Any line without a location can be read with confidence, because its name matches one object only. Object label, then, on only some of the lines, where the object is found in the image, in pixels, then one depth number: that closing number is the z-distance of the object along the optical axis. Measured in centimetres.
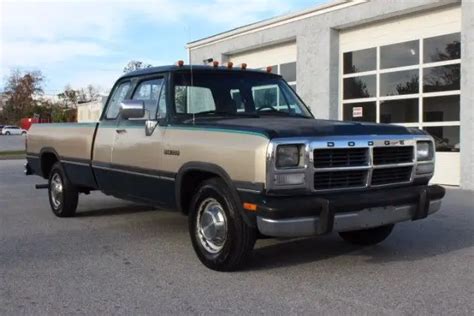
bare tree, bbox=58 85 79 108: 7938
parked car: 7856
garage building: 1251
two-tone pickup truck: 495
